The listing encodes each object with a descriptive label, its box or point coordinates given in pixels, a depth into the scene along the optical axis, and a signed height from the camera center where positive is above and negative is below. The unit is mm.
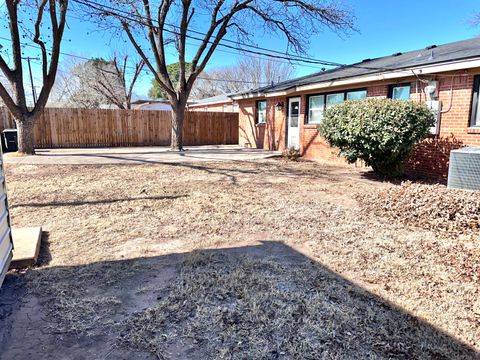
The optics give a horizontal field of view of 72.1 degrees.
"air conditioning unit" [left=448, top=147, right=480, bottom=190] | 5586 -538
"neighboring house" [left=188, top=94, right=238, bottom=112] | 22309 +2349
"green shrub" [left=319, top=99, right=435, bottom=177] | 6922 +159
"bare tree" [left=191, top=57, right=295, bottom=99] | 36750 +6967
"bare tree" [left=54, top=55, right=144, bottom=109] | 27875 +4552
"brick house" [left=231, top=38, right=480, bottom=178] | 7059 +1192
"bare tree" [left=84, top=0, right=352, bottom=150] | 12141 +4151
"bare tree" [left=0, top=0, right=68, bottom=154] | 10594 +2149
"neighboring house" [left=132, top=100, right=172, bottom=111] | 30334 +2917
